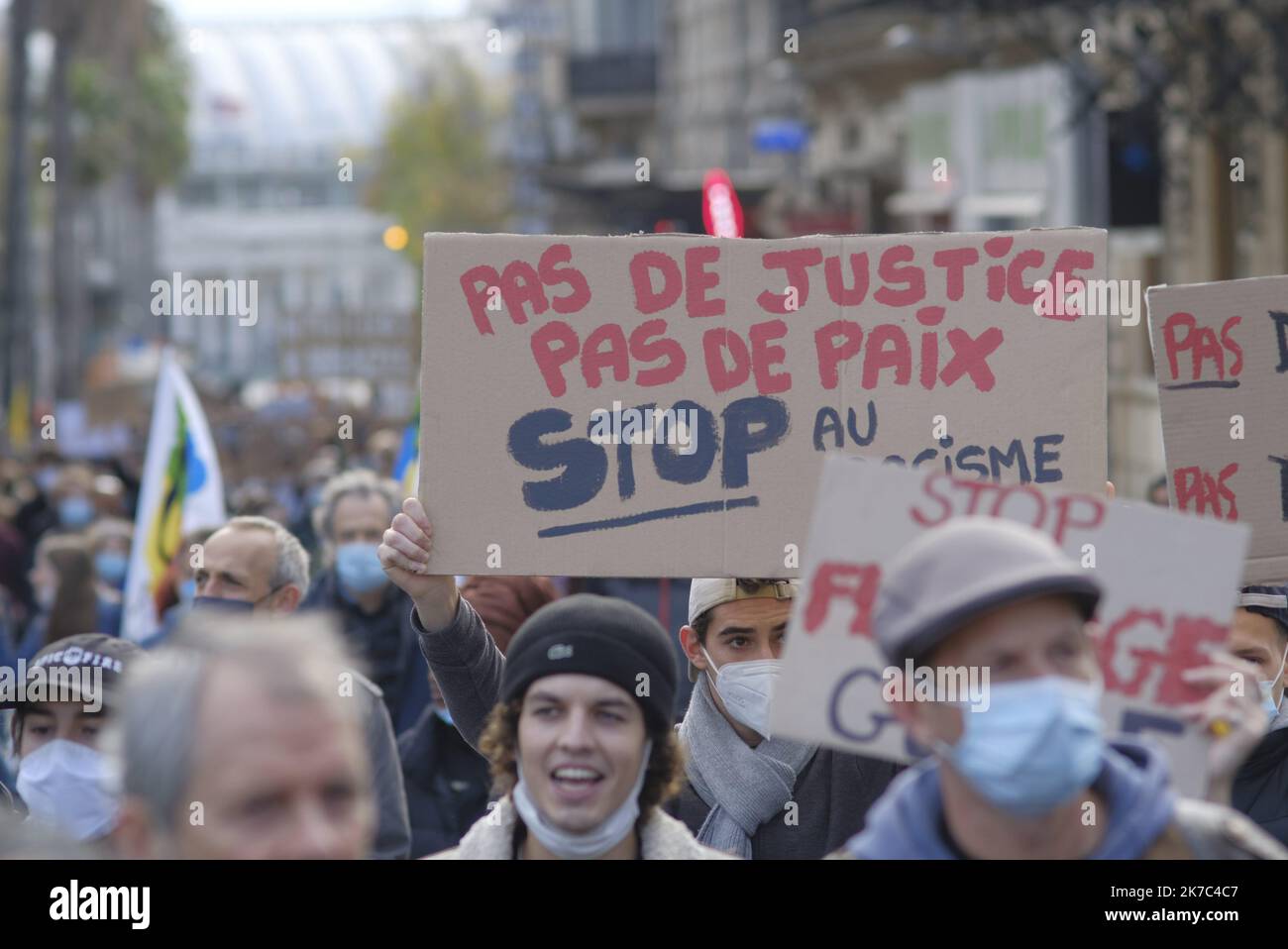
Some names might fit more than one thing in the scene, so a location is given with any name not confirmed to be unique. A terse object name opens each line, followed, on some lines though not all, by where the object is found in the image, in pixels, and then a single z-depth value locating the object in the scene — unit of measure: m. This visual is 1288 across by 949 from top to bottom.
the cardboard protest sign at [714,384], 4.23
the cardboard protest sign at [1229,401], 4.51
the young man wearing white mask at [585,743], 3.58
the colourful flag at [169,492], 8.38
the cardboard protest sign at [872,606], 3.00
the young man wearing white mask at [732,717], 4.29
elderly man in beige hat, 2.58
